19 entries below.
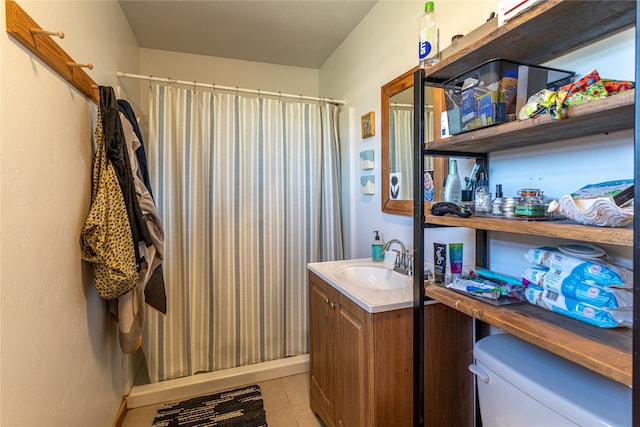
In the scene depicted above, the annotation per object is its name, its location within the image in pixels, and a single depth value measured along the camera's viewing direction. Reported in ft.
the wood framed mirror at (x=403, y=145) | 4.71
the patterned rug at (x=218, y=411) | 5.69
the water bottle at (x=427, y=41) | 3.70
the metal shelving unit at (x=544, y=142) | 1.83
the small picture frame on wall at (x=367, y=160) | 6.68
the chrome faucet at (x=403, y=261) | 5.24
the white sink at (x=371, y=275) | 5.35
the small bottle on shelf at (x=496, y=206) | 2.94
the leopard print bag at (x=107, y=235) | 3.97
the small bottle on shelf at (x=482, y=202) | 3.14
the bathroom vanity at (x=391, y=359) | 3.70
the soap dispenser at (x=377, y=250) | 6.11
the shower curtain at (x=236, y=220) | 6.58
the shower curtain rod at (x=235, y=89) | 6.06
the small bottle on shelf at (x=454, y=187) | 3.98
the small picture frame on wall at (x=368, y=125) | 6.54
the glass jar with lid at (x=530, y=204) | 2.60
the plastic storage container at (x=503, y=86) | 2.79
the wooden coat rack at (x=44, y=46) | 2.73
